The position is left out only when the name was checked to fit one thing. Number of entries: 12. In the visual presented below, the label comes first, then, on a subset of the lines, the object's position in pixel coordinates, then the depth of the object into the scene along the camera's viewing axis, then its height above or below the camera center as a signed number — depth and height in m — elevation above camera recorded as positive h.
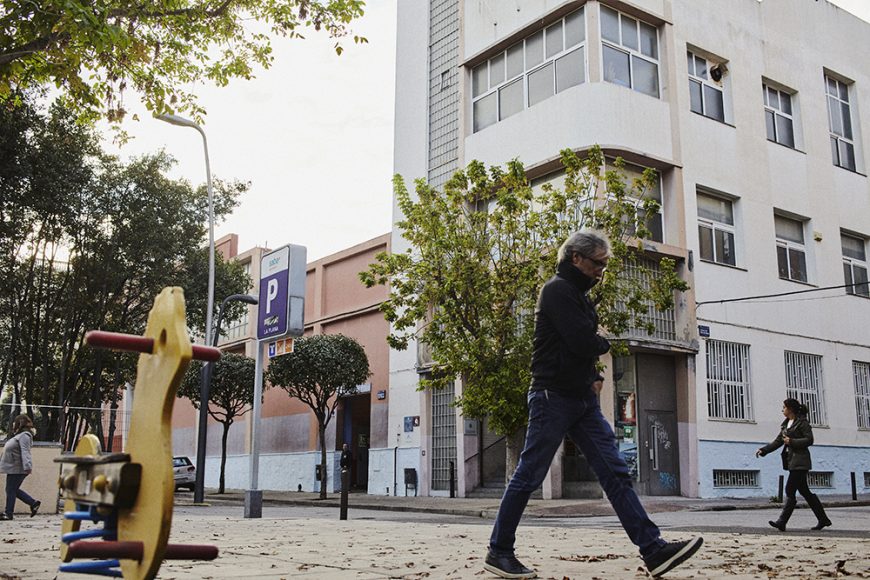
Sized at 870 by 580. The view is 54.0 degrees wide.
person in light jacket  13.06 -0.06
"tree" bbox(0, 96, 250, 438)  21.78 +5.79
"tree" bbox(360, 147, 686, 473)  16.34 +3.59
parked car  32.36 -0.54
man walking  4.89 +0.32
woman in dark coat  10.27 +0.03
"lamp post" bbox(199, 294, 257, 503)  20.47 +1.14
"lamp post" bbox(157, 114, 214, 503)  20.42 +1.61
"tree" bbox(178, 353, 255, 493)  30.06 +2.56
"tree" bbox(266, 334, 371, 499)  25.36 +2.60
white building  20.80 +7.63
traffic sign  12.52 +2.39
